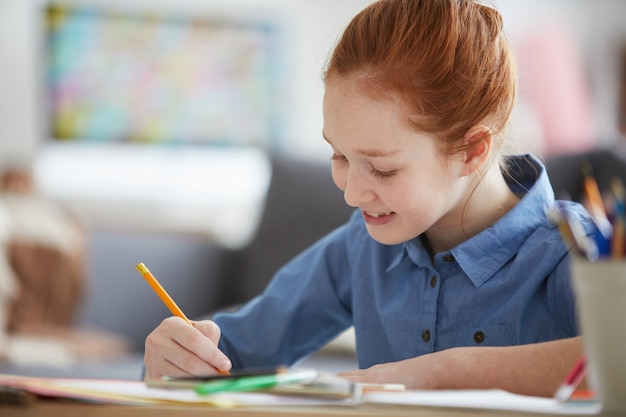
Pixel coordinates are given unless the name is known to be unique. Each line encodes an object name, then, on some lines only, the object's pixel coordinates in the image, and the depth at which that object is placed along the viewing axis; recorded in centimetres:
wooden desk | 116
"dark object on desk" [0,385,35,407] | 119
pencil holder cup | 117
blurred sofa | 295
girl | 149
